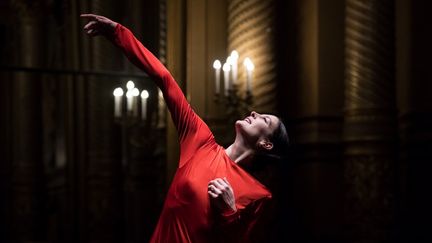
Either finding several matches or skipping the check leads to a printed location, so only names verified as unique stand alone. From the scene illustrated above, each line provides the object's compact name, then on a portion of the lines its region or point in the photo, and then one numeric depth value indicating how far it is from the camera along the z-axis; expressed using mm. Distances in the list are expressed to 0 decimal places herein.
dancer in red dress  3355
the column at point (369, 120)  6242
